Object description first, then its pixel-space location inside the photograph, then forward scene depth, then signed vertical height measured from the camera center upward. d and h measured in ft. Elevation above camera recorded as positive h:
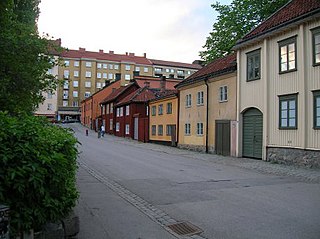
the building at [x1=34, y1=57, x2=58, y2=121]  265.75 +15.20
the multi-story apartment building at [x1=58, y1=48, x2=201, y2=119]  318.86 +54.86
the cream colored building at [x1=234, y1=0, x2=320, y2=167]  52.80 +7.25
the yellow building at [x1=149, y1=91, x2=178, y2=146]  102.17 +2.86
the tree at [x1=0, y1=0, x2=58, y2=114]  32.68 +6.40
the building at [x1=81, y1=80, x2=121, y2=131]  220.72 +14.48
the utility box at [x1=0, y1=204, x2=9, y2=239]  11.87 -3.28
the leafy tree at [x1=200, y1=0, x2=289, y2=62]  98.63 +32.25
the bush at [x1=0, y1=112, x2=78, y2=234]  13.24 -1.86
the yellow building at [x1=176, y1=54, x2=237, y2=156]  72.64 +4.76
